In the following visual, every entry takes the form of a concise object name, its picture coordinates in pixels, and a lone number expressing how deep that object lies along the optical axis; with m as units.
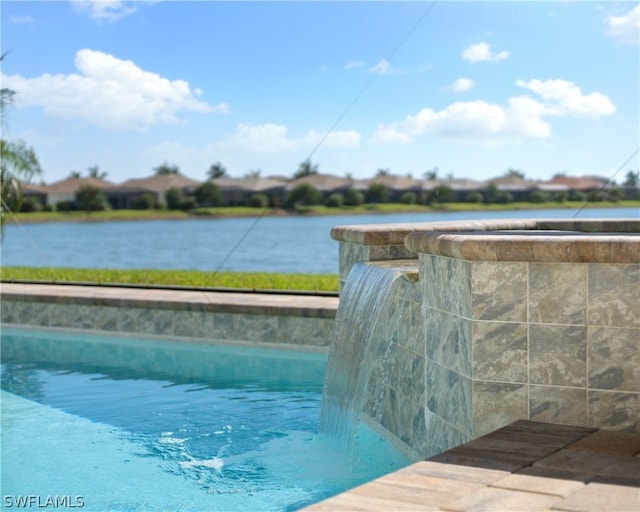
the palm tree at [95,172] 106.81
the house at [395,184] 86.75
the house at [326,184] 90.50
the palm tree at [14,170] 18.14
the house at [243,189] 95.56
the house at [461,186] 85.38
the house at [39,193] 92.09
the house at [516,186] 84.44
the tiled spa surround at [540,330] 4.42
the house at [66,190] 93.31
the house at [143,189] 94.62
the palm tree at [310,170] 96.75
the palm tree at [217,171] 105.99
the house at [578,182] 80.71
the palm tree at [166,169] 109.75
